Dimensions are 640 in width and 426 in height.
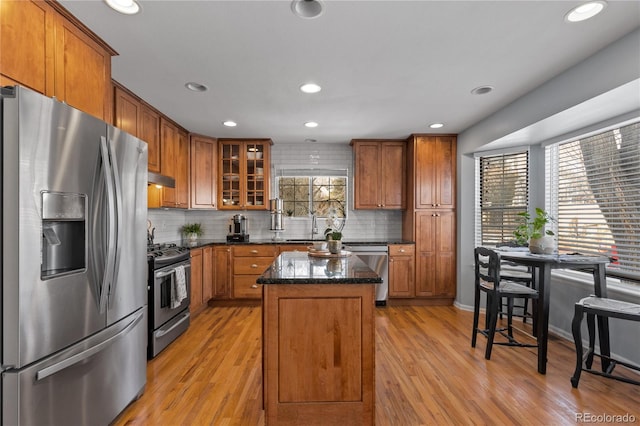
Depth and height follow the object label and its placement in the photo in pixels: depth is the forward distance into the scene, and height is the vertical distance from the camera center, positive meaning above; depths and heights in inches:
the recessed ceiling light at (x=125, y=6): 69.6 +45.9
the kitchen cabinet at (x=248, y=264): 177.8 -28.1
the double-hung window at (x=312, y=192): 208.5 +14.2
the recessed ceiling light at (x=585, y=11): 70.7 +46.1
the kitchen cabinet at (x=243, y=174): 194.1 +24.3
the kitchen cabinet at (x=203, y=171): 181.6 +24.7
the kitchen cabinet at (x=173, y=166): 148.3 +24.4
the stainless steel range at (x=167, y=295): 113.6 -30.8
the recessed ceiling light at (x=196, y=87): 113.2 +45.8
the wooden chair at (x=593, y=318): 86.0 -29.3
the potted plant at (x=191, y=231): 185.5 -10.1
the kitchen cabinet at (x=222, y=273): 177.2 -32.9
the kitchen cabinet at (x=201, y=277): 153.3 -32.2
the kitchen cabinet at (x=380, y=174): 193.8 +24.0
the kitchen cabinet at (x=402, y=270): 180.4 -31.7
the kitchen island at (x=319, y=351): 73.0 -31.6
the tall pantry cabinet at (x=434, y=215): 180.5 -0.8
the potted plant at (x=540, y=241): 114.0 -9.7
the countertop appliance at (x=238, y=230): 189.6 -9.7
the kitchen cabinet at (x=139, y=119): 114.6 +37.5
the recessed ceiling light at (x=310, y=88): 113.0 +45.3
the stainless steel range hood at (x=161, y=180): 121.7 +13.5
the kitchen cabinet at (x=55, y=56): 62.7 +35.9
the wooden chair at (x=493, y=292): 110.1 -27.3
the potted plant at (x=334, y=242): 112.0 -9.9
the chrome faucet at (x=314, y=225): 206.6 -7.3
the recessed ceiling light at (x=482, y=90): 115.3 +45.5
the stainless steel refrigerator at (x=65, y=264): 53.7 -10.0
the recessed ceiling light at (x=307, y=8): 69.7 +45.8
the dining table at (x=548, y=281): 100.2 -21.8
